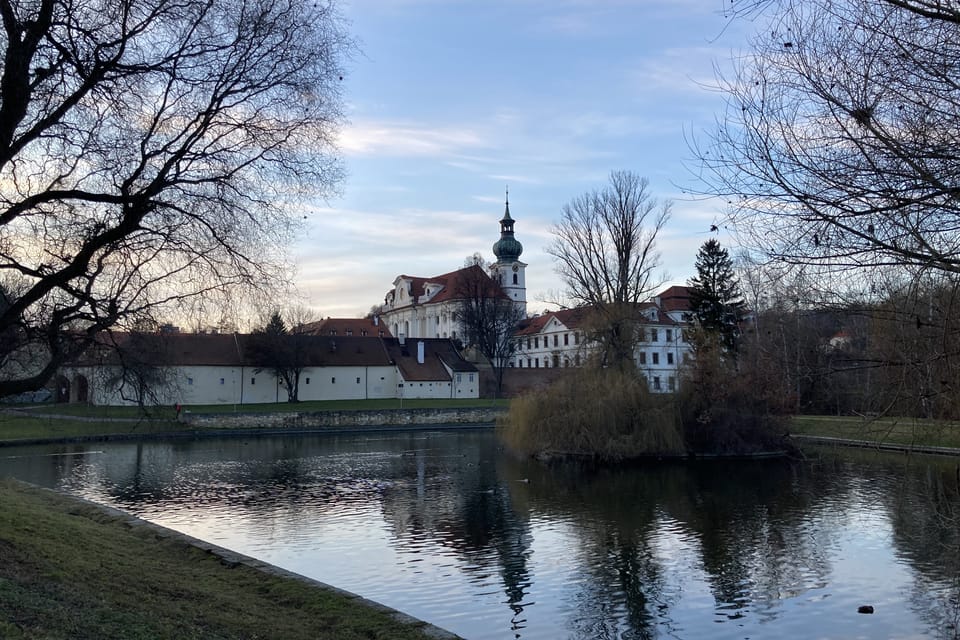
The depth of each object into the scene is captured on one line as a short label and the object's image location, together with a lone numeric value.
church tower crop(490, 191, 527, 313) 97.62
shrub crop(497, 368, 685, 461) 29.06
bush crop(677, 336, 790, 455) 30.39
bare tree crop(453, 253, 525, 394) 69.62
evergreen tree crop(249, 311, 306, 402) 57.53
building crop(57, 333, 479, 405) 57.72
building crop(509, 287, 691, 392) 43.28
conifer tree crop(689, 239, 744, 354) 49.75
